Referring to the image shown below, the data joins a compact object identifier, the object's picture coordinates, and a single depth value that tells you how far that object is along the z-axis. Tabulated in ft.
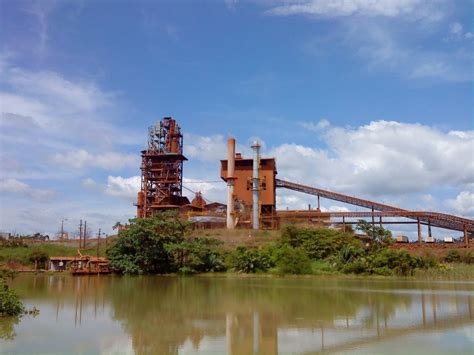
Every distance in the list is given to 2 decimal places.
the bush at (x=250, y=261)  141.90
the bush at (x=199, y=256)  143.43
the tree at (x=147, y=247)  145.18
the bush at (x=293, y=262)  137.59
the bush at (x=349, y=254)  140.78
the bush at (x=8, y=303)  58.13
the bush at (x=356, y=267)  136.26
